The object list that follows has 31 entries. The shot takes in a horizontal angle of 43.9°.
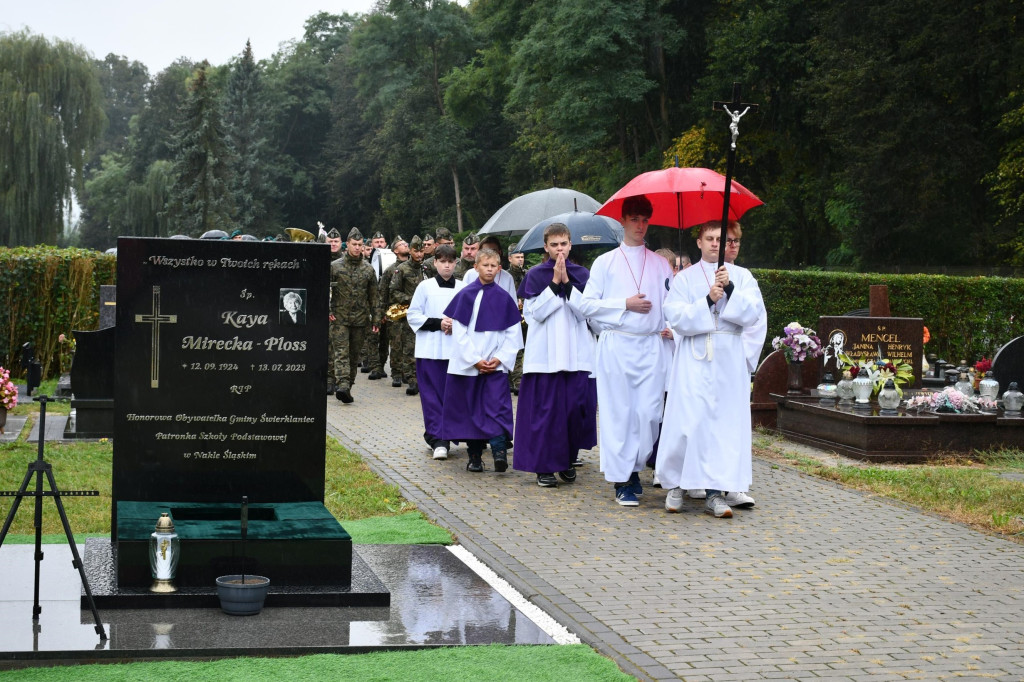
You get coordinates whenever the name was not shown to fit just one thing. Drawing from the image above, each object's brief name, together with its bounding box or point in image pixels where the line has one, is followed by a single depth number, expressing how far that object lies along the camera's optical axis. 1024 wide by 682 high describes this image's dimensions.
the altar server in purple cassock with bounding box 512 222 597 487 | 10.80
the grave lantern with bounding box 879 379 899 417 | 12.80
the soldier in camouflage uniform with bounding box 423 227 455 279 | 17.94
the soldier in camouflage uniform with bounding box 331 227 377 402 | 18.16
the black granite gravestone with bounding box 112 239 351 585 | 7.20
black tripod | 5.84
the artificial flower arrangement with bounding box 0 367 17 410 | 13.73
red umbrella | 10.12
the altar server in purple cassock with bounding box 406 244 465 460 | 12.77
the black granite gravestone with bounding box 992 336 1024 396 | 14.22
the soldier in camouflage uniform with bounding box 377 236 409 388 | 19.83
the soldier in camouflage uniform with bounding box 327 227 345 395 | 18.54
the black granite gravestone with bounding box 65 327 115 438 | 13.49
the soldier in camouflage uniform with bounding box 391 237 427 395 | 19.48
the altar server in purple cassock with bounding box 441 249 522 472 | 11.69
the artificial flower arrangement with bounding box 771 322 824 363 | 14.21
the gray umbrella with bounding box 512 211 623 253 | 14.63
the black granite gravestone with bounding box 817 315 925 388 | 14.60
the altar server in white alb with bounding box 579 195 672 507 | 10.16
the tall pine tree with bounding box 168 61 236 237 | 81.00
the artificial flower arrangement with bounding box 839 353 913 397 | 13.20
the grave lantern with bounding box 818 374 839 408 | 13.85
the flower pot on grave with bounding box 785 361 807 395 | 14.38
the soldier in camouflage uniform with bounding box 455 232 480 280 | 16.42
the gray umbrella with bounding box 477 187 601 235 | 16.95
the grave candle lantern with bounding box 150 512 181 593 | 6.50
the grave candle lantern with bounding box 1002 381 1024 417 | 13.29
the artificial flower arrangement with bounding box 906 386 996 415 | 13.06
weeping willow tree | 47.56
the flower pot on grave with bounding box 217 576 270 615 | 6.36
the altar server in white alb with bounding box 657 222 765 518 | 9.59
